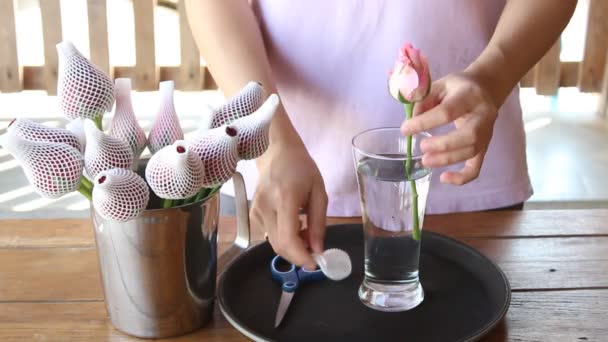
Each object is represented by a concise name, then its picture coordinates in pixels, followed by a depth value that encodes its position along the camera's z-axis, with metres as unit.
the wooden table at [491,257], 0.71
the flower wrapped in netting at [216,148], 0.61
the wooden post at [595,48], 3.10
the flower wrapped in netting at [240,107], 0.67
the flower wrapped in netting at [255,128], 0.63
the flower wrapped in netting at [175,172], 0.57
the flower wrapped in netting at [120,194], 0.56
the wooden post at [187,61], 3.03
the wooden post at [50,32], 3.01
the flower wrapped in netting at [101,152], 0.58
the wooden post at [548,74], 3.17
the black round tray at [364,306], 0.68
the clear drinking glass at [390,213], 0.67
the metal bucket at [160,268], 0.64
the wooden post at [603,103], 3.28
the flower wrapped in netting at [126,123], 0.66
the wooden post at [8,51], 3.07
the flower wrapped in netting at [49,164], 0.57
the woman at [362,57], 0.91
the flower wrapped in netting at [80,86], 0.61
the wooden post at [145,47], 3.04
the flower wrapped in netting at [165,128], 0.67
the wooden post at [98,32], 3.04
